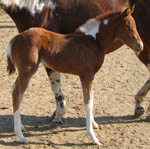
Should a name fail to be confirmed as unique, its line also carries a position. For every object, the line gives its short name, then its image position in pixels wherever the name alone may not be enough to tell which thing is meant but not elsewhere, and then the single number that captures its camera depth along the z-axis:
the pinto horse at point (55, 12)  8.20
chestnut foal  7.13
